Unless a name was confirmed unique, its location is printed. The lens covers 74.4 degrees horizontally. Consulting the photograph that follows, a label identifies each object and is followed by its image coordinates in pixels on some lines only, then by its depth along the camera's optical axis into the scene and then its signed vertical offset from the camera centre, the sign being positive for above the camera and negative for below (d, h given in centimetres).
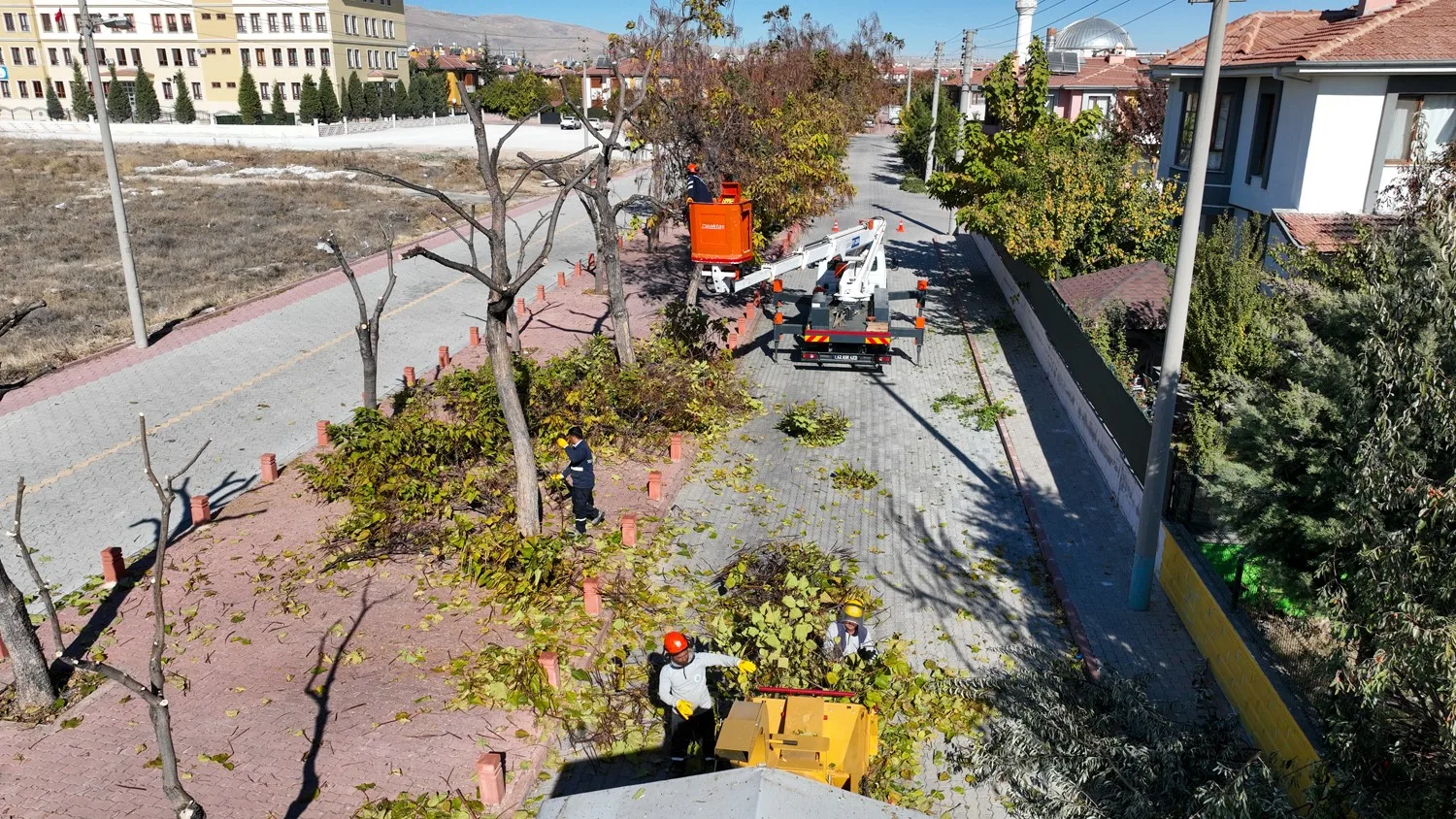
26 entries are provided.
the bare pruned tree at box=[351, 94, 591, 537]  1067 -205
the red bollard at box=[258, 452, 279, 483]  1389 -481
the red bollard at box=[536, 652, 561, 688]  930 -505
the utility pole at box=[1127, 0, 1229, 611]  959 -228
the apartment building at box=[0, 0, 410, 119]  7556 +589
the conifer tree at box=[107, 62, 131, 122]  7231 +127
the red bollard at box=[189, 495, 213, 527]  1245 -488
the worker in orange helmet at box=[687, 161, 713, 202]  1775 -113
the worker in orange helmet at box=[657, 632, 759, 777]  811 -466
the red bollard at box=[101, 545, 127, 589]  1095 -491
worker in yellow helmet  916 -471
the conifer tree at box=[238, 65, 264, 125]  7131 +153
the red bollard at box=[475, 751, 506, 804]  777 -509
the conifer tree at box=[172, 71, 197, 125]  7156 +86
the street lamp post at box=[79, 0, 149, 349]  1842 -125
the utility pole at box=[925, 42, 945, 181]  3997 -84
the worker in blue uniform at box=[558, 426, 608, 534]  1209 -426
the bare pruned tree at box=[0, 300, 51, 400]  846 -172
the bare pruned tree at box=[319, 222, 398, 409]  1517 -346
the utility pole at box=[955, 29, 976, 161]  4319 +329
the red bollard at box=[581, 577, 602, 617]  1069 -506
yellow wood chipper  724 -453
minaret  5078 +547
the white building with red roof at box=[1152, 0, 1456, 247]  1856 +49
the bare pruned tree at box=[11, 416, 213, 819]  599 -353
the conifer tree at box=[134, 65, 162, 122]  7206 +143
